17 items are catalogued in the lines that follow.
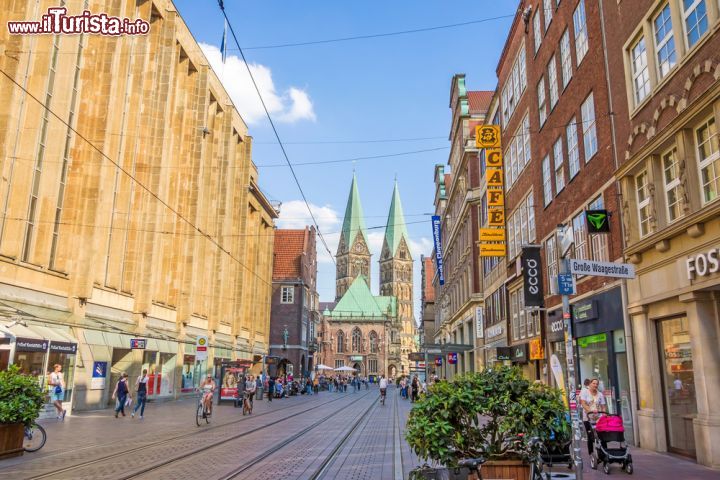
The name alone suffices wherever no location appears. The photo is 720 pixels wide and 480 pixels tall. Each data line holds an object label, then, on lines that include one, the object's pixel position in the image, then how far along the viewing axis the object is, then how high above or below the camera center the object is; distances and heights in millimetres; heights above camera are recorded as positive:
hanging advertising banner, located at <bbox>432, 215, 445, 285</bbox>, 43312 +9813
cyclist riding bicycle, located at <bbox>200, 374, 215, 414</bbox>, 18906 -740
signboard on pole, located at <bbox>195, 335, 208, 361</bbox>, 19898 +681
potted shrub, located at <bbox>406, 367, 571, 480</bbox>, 6641 -597
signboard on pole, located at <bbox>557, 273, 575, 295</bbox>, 7609 +1129
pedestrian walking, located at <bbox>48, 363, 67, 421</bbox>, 17562 -737
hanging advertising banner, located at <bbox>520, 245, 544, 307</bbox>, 20469 +3319
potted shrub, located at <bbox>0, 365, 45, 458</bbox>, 10430 -740
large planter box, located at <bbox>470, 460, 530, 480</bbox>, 6723 -1131
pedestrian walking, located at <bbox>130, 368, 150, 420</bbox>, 20345 -925
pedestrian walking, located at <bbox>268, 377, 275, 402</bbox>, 38816 -1282
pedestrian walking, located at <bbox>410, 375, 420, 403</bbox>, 37894 -1046
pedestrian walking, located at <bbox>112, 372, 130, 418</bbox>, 20156 -888
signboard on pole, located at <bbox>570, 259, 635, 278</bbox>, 7975 +1446
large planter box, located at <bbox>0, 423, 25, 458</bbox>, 10461 -1318
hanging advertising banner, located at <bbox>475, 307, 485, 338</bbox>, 33938 +2744
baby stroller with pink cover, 9484 -1191
